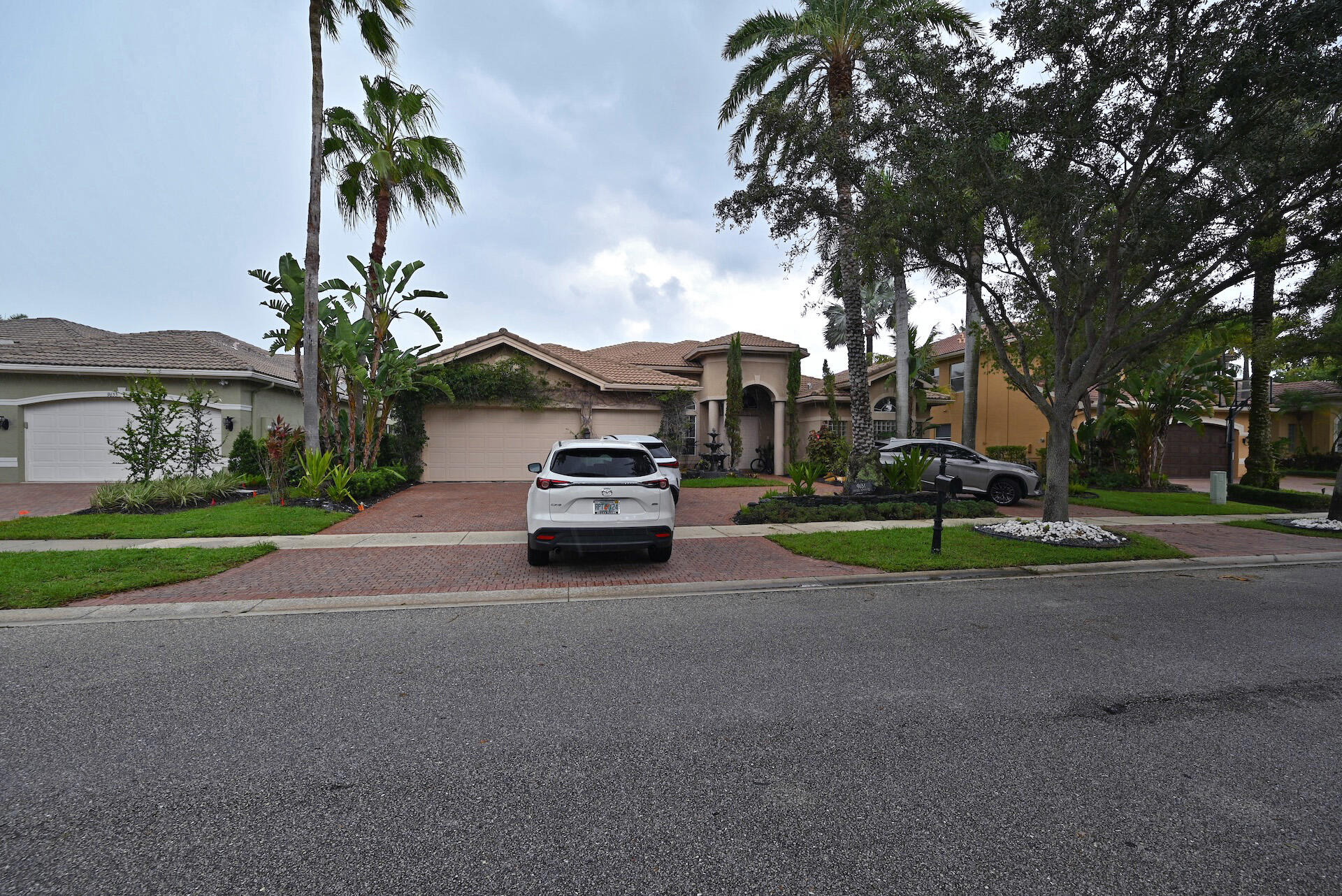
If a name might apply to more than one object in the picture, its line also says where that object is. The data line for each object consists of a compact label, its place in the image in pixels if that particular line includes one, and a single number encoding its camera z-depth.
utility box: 14.66
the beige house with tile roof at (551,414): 18.86
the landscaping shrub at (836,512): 11.69
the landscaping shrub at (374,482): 13.75
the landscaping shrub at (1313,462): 26.88
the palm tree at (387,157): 14.42
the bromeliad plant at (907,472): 13.66
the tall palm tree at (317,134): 13.09
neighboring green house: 16.62
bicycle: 23.27
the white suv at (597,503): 7.48
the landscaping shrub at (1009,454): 21.58
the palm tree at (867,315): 34.03
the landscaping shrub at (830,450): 19.00
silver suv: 14.35
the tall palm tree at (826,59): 13.51
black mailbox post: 8.48
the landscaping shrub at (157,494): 11.55
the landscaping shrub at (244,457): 16.69
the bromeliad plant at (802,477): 12.96
